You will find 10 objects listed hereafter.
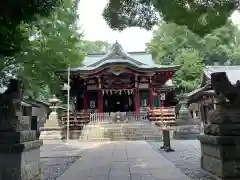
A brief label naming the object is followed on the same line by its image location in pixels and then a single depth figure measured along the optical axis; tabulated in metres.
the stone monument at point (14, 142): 3.14
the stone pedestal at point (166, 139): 7.95
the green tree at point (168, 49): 23.45
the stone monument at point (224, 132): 3.28
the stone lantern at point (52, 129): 12.79
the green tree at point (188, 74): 20.66
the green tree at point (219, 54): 26.57
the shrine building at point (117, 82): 14.94
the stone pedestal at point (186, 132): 12.20
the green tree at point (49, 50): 8.94
